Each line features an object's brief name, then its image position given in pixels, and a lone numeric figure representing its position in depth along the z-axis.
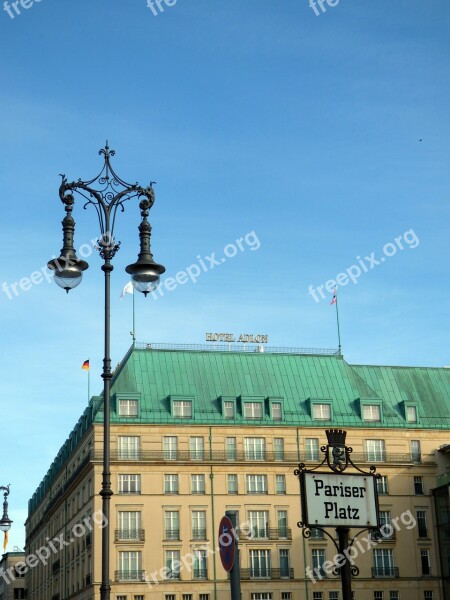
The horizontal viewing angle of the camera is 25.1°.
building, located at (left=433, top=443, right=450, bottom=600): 83.97
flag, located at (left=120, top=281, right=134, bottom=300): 83.25
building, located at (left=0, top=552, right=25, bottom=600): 159.38
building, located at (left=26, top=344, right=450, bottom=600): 79.88
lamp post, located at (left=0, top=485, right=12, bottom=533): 49.38
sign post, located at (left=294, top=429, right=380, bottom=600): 18.78
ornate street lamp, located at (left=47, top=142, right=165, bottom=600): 21.90
